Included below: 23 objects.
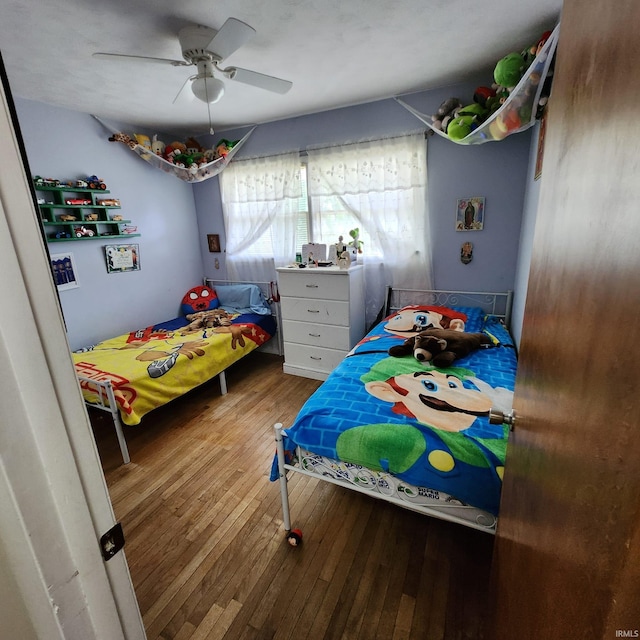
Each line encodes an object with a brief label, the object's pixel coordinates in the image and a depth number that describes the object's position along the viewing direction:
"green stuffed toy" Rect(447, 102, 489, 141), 2.30
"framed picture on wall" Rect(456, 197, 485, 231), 2.83
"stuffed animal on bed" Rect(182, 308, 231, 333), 3.42
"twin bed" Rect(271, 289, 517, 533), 1.26
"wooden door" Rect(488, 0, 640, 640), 0.35
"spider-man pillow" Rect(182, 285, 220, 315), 3.91
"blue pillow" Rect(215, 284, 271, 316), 3.82
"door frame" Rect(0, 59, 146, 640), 0.44
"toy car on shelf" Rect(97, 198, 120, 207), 3.05
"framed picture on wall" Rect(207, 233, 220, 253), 4.09
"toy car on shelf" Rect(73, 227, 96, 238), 2.88
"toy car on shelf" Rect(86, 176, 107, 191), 2.96
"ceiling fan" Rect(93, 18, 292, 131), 1.62
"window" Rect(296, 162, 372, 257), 3.36
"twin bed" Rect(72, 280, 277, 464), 2.23
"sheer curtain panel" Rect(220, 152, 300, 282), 3.51
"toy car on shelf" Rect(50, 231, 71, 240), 2.75
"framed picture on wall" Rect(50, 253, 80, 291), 2.79
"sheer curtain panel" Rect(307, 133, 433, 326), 3.00
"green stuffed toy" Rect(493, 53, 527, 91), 1.90
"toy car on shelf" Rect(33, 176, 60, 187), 2.60
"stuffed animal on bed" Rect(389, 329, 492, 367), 2.09
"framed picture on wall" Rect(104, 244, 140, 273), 3.20
